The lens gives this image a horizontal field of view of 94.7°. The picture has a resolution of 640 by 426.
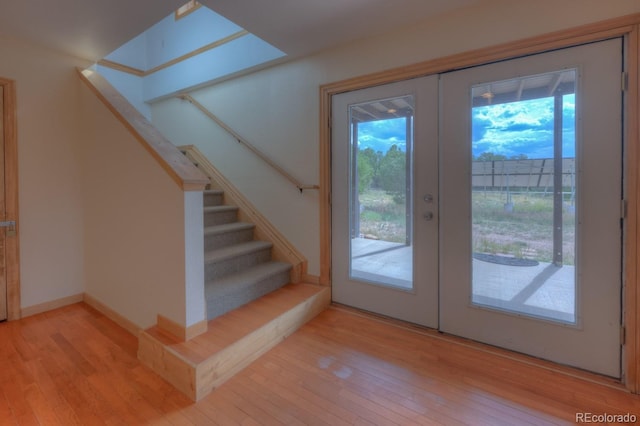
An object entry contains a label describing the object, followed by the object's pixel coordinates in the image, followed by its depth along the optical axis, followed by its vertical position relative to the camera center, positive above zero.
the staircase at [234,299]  1.66 -0.76
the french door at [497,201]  1.70 +0.02
